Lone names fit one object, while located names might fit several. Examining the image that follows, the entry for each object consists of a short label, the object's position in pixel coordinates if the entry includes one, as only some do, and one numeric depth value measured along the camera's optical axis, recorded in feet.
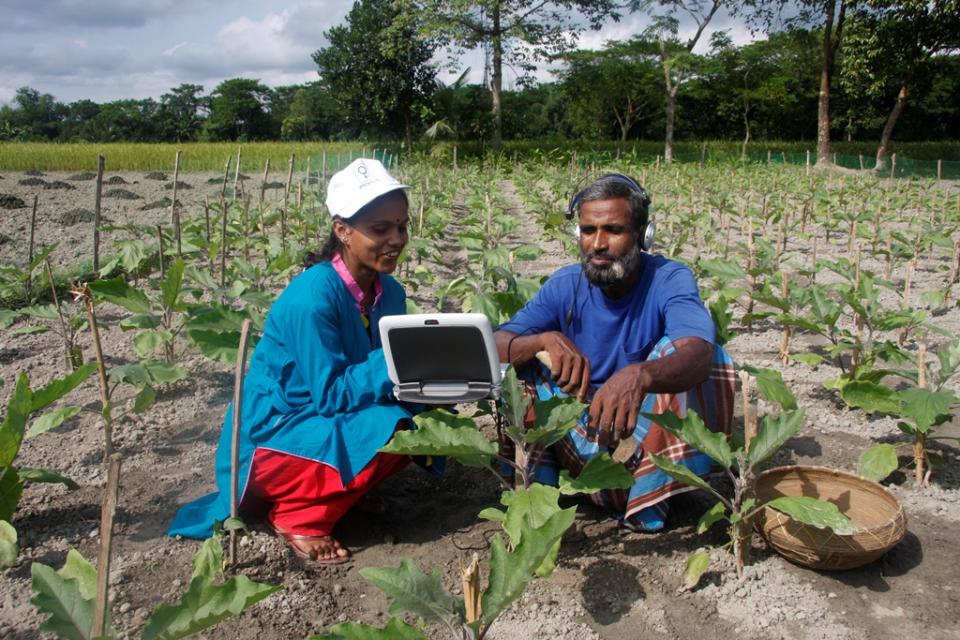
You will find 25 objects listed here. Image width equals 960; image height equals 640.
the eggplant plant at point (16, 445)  6.31
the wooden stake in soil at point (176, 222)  12.04
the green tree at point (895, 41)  58.85
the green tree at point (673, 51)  72.59
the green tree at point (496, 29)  69.00
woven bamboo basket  6.43
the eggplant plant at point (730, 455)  6.32
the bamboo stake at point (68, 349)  10.94
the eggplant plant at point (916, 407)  7.62
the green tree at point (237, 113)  213.87
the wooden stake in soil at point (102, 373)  6.92
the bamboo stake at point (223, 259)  12.03
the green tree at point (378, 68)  75.36
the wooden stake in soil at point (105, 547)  3.51
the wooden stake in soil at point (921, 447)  8.11
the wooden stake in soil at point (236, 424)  6.42
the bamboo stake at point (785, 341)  12.11
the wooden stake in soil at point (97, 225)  13.00
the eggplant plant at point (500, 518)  4.49
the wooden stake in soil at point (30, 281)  13.11
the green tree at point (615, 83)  90.89
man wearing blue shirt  6.70
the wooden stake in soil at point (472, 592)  4.24
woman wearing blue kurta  6.95
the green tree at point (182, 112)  222.48
